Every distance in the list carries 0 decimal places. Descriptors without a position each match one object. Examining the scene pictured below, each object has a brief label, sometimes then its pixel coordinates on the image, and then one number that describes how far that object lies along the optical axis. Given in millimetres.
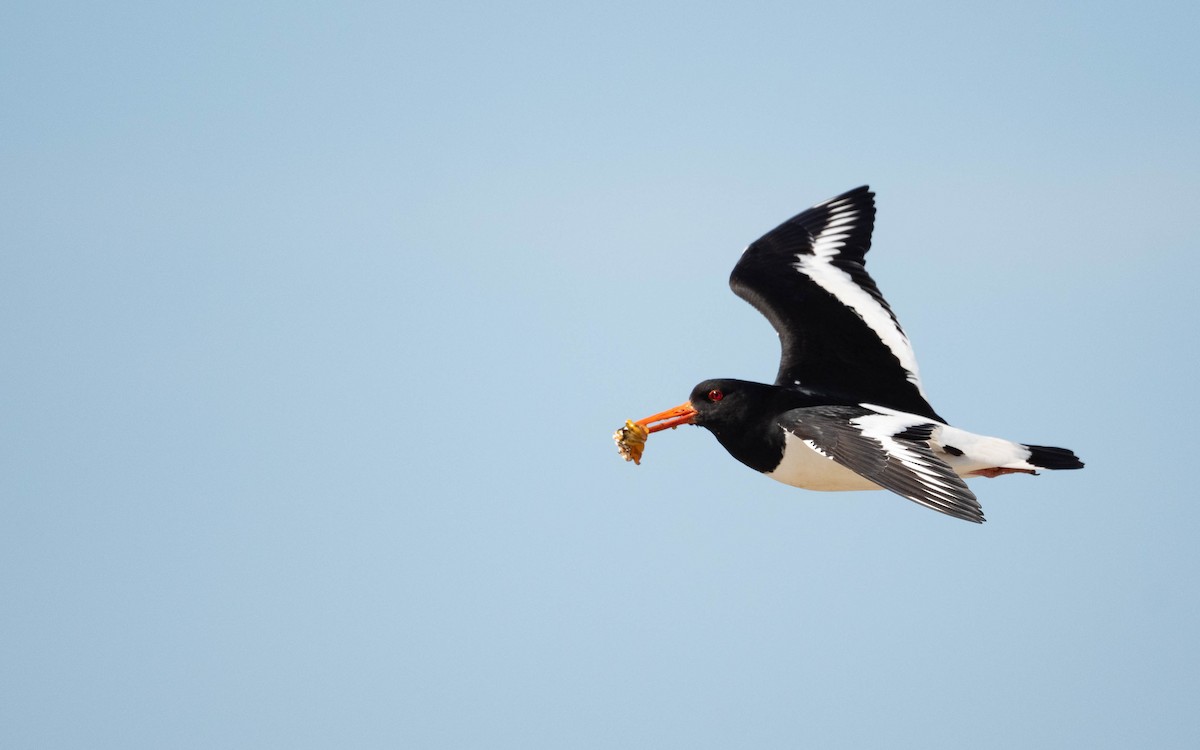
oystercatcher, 17625
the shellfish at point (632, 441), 21125
